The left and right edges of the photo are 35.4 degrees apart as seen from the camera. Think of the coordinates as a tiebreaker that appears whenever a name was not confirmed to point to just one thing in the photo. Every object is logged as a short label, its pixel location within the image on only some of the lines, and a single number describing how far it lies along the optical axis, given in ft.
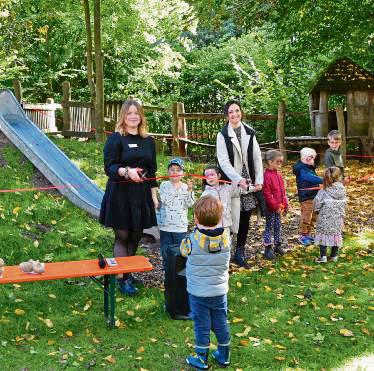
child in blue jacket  26.09
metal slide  29.07
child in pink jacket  24.08
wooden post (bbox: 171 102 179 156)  47.24
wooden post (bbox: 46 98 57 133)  53.61
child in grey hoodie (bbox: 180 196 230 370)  14.65
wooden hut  54.54
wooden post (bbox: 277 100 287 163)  51.34
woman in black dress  18.70
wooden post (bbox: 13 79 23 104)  50.19
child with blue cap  20.03
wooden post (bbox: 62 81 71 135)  50.34
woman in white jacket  21.90
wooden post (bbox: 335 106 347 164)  49.40
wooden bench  16.22
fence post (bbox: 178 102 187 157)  47.83
